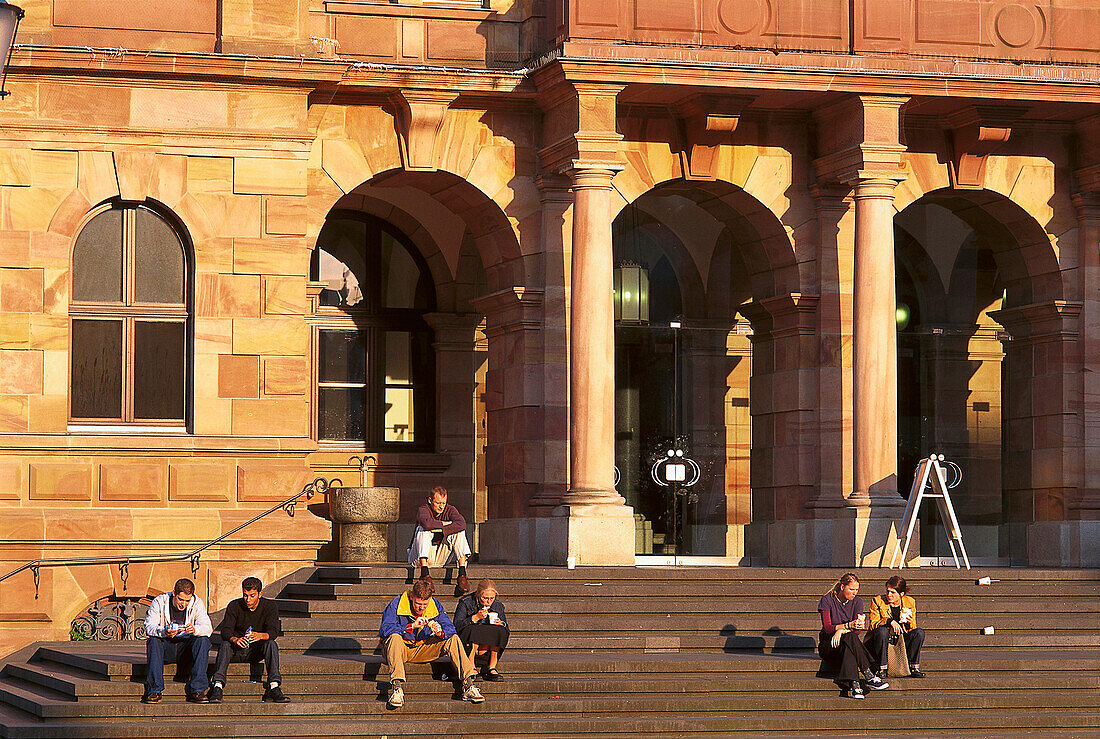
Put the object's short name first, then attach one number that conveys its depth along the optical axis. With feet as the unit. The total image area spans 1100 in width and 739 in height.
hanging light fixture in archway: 95.20
